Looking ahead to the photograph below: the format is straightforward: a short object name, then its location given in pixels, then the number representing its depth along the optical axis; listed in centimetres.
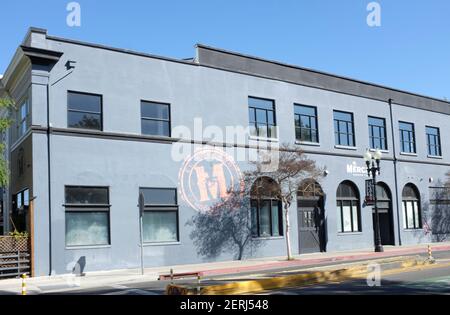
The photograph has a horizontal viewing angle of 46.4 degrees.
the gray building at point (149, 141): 2089
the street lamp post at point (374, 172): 2662
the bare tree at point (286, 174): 2423
